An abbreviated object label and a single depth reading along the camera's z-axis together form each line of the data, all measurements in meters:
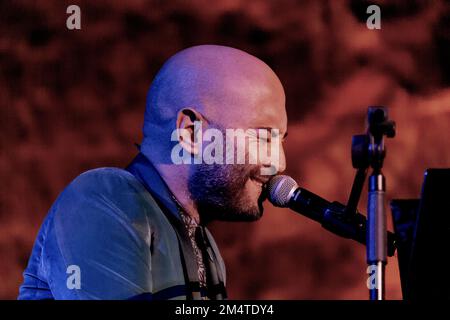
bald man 3.48
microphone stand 3.27
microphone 3.39
